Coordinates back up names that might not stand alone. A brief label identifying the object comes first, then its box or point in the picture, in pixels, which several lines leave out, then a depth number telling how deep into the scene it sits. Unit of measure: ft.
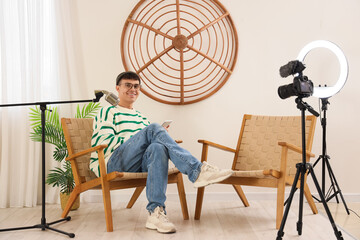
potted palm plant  9.93
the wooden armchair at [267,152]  8.16
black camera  6.84
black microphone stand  7.98
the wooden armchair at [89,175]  8.05
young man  7.81
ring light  9.71
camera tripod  6.75
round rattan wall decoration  11.17
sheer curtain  10.56
